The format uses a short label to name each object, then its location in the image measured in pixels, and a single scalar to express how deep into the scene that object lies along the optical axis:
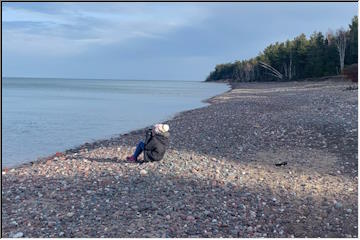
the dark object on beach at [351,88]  31.95
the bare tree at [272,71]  91.84
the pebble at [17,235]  6.21
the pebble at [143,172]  9.36
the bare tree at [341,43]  61.21
